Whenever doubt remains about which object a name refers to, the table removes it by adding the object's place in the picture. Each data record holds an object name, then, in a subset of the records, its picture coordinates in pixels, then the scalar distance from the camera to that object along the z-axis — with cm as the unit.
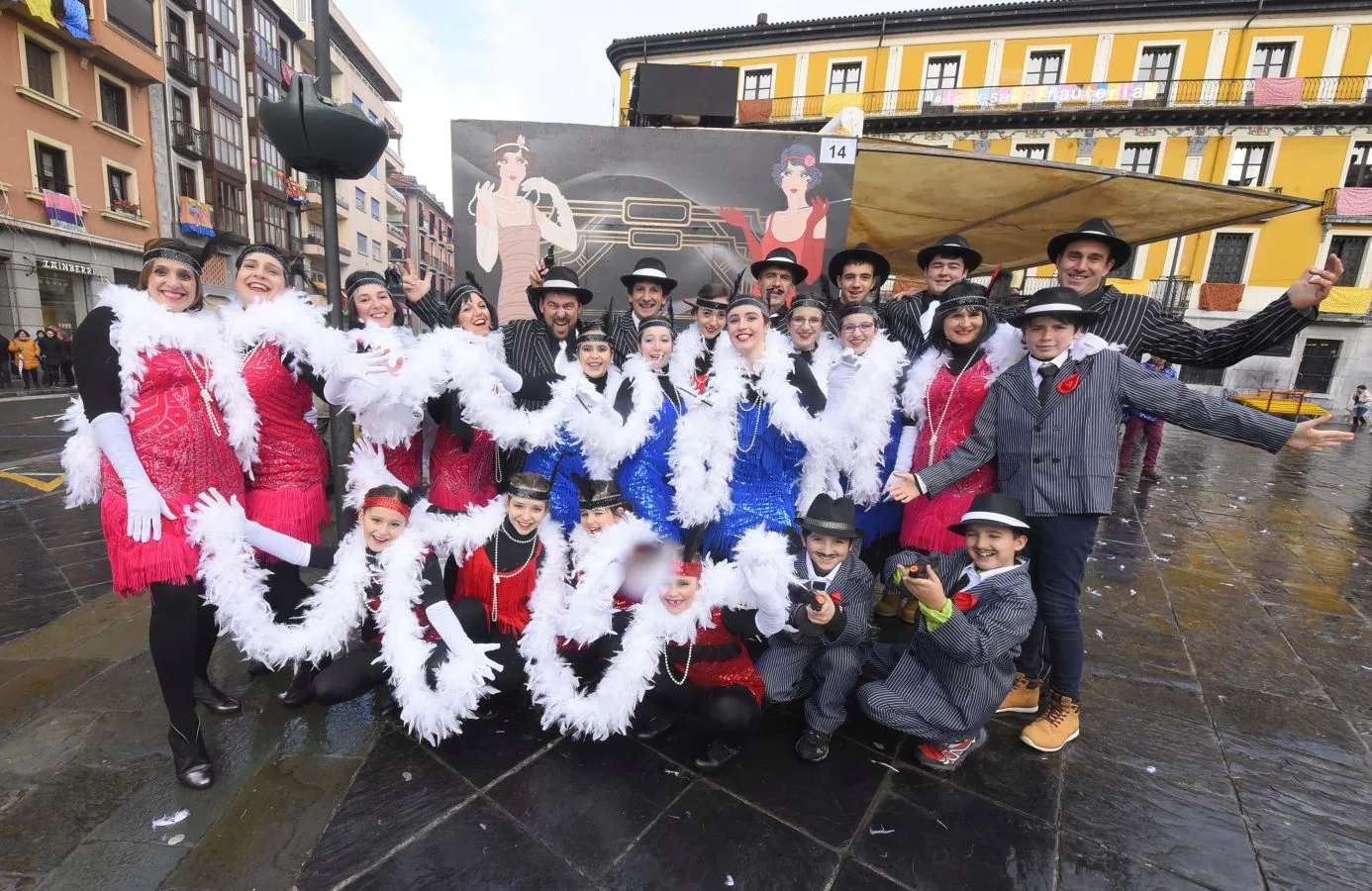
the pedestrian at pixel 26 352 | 1347
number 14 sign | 427
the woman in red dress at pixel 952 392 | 270
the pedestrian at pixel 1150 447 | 766
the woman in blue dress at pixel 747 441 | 253
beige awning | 379
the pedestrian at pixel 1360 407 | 1694
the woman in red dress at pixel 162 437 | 199
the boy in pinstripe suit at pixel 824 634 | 230
